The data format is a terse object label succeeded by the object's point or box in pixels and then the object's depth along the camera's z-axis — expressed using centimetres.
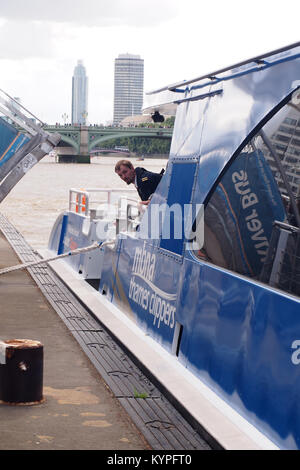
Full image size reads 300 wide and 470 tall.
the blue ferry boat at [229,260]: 473
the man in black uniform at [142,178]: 917
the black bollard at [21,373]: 548
